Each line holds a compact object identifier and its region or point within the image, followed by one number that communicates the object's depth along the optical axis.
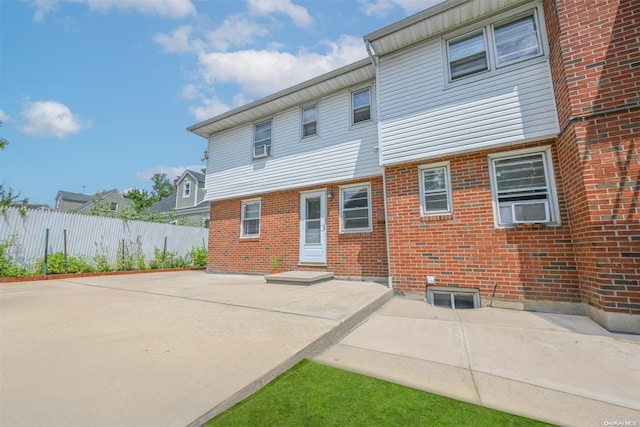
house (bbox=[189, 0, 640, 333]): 3.53
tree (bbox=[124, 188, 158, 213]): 31.58
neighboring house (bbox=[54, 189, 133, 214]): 27.69
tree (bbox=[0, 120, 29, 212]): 10.71
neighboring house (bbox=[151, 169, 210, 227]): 19.52
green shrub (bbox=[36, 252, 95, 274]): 8.08
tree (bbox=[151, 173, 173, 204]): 41.82
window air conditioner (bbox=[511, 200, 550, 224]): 4.40
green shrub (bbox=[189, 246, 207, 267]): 12.43
